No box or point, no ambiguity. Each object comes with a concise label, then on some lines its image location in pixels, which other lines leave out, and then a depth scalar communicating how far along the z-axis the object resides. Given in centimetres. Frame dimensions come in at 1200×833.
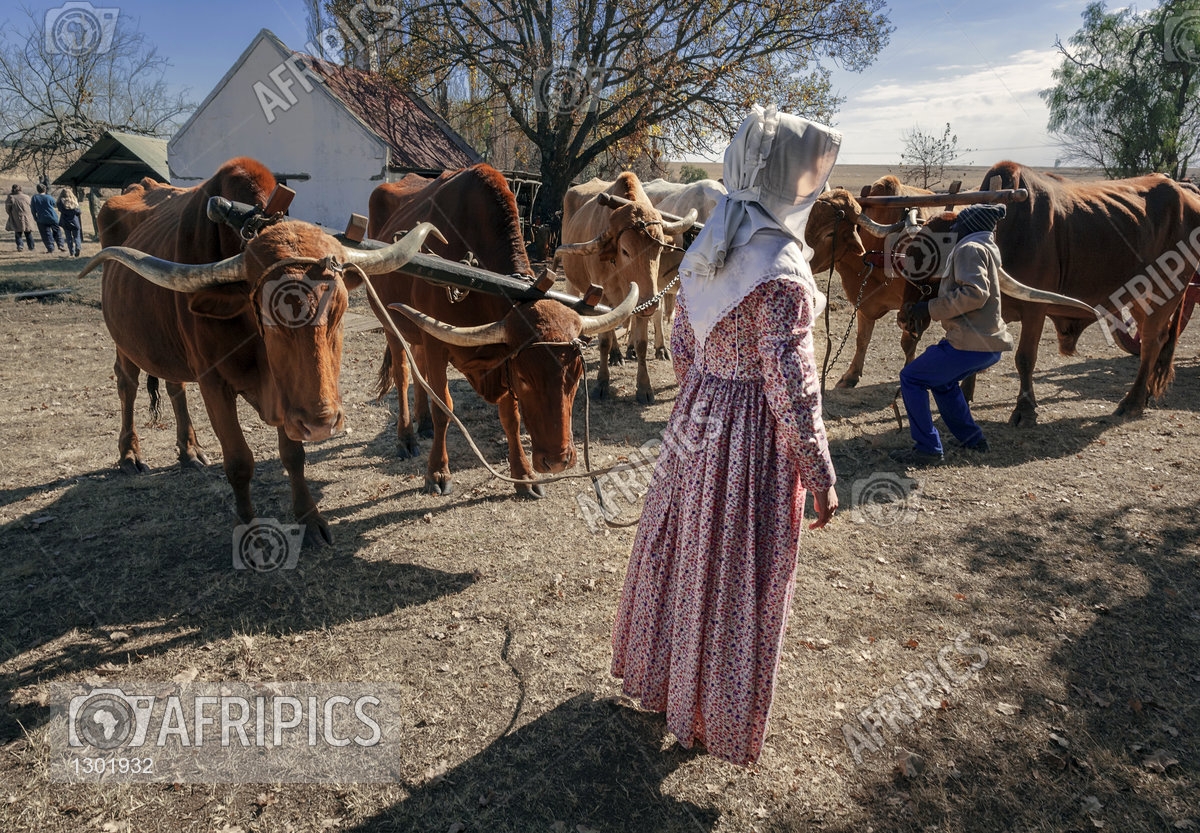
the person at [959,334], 539
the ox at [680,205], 897
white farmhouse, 2020
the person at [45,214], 2070
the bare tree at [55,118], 2733
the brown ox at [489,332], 394
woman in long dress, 233
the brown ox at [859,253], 691
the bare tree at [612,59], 1789
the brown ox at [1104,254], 650
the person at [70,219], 2142
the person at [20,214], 2227
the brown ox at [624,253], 671
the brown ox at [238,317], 312
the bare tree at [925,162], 2056
